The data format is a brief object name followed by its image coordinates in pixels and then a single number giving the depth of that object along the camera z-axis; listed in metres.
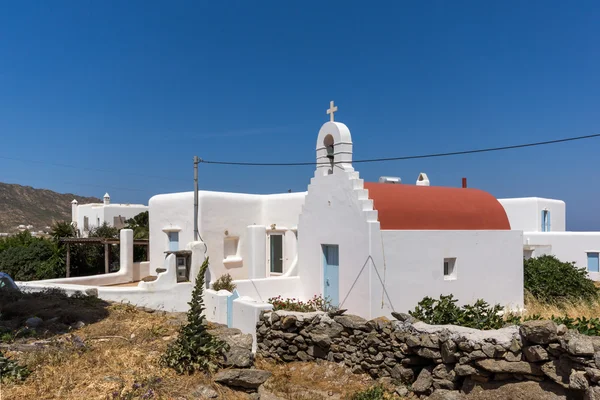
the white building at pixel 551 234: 25.89
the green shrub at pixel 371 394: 7.92
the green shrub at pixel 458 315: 8.63
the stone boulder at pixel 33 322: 9.77
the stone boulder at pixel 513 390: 6.95
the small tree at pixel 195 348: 8.00
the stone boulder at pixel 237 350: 8.30
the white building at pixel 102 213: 32.94
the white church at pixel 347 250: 12.18
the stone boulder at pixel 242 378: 7.78
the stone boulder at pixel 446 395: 7.66
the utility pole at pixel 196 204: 17.27
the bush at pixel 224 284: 14.36
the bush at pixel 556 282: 16.58
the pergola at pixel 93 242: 18.84
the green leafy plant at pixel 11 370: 6.93
